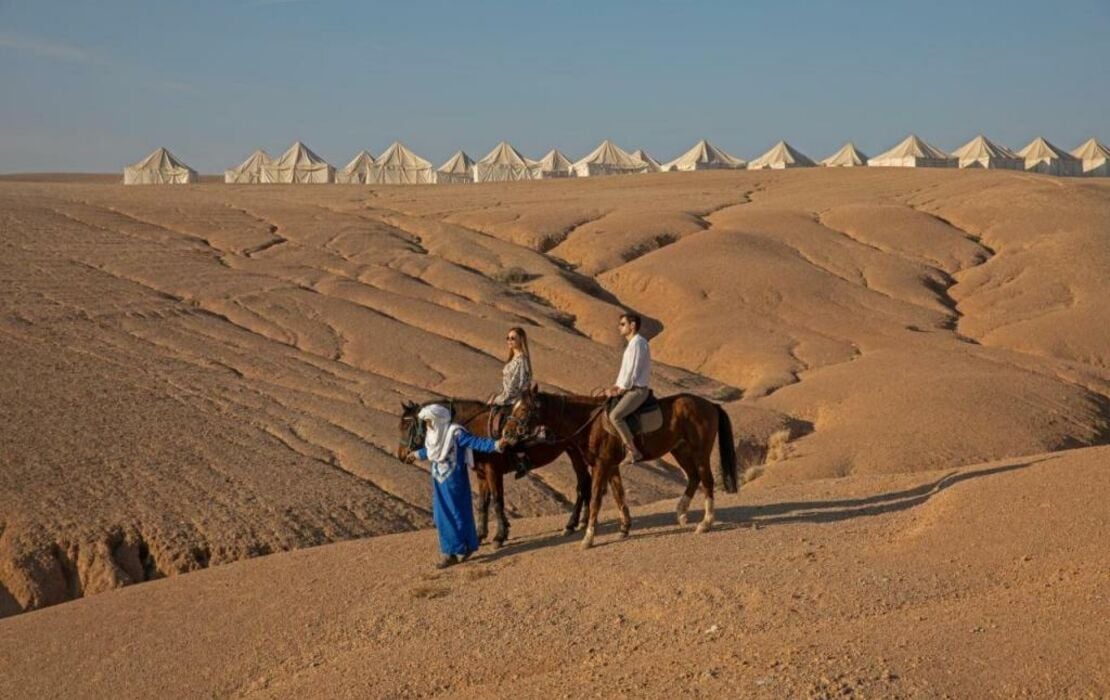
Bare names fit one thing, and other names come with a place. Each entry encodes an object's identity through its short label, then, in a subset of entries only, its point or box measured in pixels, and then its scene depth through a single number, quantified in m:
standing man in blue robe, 11.05
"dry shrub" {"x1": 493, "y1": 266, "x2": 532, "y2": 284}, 33.38
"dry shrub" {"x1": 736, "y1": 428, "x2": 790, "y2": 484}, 20.55
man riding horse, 11.35
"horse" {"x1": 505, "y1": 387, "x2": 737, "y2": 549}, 11.32
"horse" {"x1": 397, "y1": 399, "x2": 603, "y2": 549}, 11.51
